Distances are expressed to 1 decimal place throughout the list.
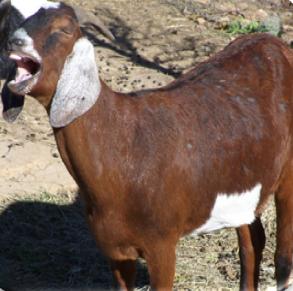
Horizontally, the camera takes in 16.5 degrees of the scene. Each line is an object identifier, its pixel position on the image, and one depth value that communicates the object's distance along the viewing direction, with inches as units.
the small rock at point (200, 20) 444.5
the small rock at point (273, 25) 418.3
